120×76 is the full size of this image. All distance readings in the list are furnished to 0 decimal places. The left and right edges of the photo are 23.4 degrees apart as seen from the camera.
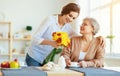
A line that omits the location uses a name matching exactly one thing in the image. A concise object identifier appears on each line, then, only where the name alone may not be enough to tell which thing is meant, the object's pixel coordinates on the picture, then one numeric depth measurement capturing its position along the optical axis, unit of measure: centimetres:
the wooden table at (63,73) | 200
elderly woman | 263
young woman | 273
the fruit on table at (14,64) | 220
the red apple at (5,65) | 223
